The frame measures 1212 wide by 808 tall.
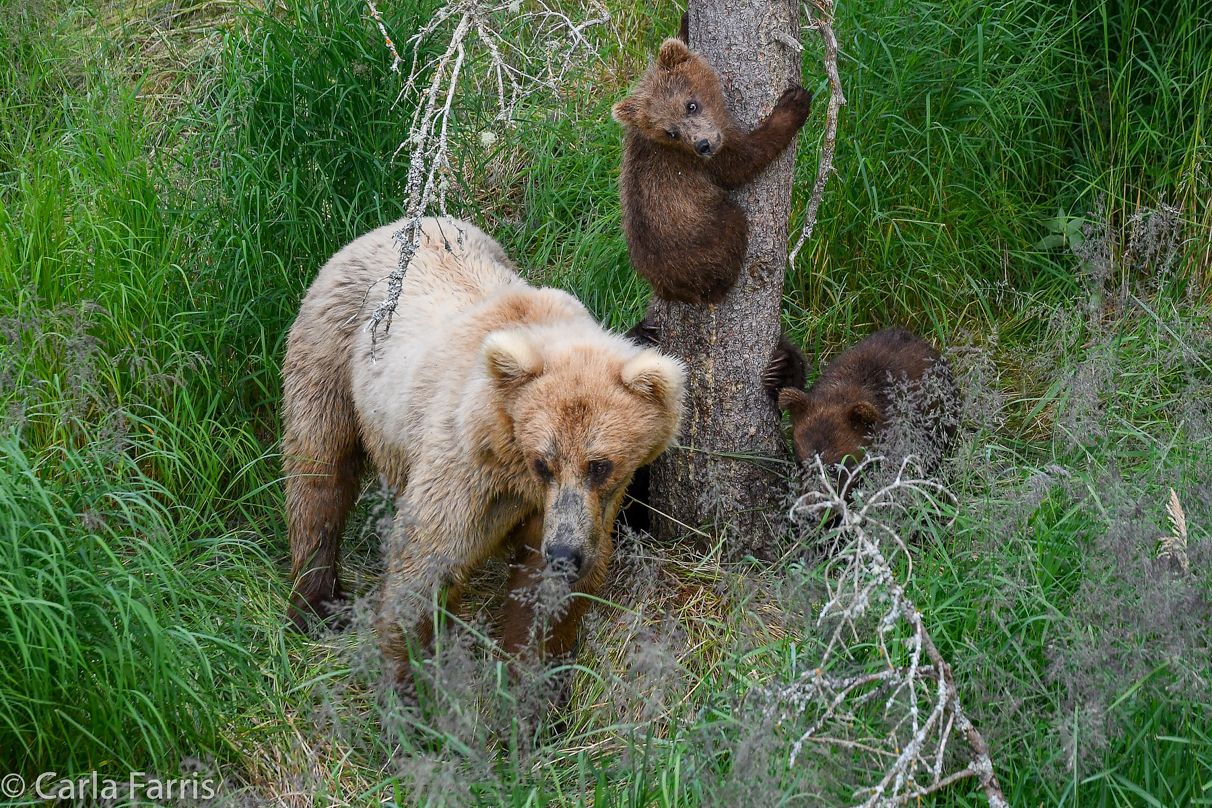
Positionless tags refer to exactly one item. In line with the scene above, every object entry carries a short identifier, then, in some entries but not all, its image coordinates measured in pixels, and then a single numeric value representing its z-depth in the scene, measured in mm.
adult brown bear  6770
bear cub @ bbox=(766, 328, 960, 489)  7977
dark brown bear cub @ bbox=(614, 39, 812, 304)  7906
